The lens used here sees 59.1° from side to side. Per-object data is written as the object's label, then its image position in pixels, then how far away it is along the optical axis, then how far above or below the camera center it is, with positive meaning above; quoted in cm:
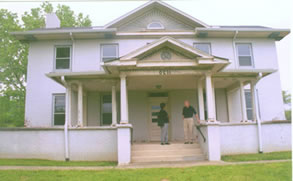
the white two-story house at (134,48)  1320 +285
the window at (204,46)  1412 +383
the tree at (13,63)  2103 +494
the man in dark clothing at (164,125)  1028 -30
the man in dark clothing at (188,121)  1031 -17
